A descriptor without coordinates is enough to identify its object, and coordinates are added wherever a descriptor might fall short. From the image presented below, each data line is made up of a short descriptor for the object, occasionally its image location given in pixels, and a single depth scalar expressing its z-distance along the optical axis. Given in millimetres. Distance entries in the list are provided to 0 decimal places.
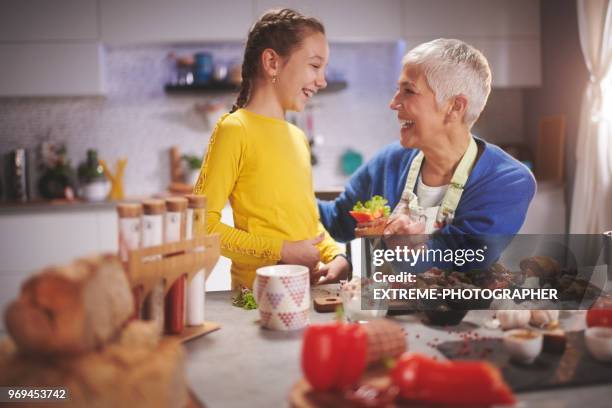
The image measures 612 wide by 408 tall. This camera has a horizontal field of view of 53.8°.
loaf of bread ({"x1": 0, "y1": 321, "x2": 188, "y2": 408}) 776
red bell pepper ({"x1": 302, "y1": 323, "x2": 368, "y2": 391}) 850
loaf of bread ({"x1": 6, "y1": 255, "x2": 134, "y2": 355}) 799
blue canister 4270
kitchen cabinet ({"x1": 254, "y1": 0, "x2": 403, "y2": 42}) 4043
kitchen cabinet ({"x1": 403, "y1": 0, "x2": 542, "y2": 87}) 4117
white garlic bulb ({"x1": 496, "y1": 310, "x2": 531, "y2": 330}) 1192
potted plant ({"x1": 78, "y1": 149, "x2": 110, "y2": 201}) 4020
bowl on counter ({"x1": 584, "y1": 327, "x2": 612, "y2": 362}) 1010
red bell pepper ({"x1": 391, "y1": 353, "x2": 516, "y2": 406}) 783
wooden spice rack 1062
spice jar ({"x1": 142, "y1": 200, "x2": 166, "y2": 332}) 1101
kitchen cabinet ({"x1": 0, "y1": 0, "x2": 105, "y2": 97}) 3863
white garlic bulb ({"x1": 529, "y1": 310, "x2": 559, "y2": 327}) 1198
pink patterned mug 1212
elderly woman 1811
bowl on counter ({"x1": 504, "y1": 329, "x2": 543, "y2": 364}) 1007
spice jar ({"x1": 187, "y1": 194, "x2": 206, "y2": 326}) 1206
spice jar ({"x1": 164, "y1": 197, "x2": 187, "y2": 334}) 1148
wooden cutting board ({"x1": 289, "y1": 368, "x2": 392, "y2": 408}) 819
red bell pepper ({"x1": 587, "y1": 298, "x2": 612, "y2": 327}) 1122
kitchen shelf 4238
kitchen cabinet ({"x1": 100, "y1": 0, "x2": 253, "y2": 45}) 3902
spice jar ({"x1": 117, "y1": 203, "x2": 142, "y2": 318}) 1073
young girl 1710
